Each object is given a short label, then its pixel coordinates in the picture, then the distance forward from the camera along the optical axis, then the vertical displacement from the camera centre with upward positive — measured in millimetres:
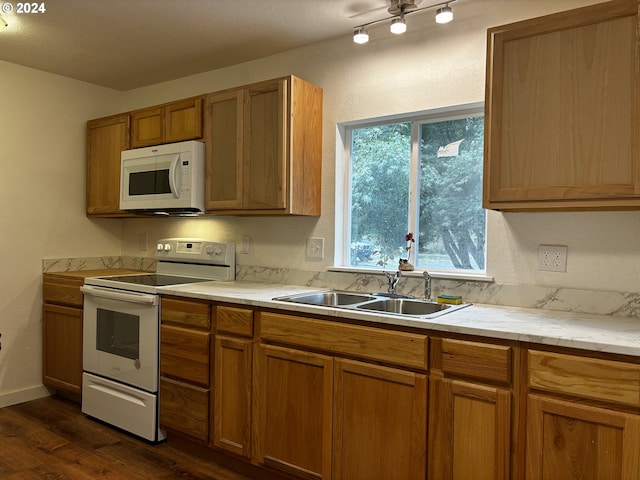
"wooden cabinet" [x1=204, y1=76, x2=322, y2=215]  2654 +507
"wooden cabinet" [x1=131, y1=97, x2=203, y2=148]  3039 +743
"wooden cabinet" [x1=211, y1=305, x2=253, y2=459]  2357 -700
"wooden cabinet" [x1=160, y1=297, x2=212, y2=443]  2518 -684
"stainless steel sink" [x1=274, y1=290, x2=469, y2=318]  2324 -309
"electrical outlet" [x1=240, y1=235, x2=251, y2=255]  3218 -47
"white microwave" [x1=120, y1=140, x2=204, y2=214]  2979 +371
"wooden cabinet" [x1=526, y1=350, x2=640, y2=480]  1475 -550
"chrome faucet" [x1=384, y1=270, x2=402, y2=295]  2500 -205
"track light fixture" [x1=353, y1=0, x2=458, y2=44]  2215 +1061
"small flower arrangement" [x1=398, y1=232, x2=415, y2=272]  2488 -114
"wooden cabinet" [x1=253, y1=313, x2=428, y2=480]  1880 -680
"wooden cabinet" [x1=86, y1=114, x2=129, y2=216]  3549 +552
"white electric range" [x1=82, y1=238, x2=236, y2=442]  2734 -597
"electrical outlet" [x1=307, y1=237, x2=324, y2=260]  2900 -55
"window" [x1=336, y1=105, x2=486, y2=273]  2488 +264
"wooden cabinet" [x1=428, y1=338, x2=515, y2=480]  1680 -603
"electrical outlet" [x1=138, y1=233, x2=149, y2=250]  3881 -36
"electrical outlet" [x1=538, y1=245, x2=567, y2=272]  2139 -71
